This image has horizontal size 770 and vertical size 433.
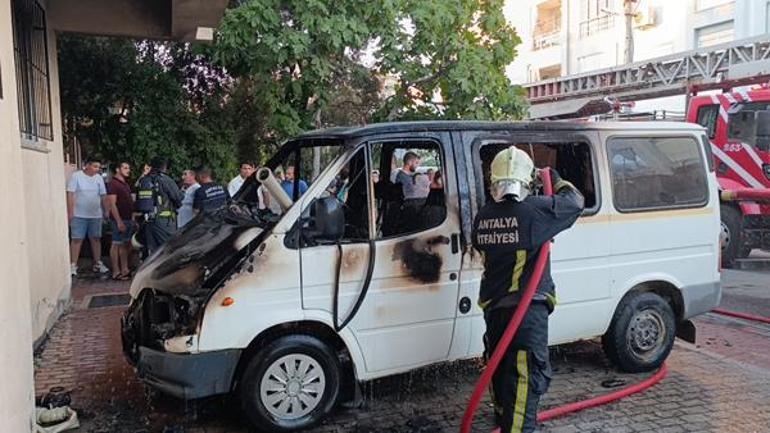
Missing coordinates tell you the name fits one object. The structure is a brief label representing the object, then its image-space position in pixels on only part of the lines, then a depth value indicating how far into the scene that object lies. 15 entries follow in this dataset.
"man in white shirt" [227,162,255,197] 9.05
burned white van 4.06
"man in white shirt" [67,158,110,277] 9.23
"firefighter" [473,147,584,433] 3.66
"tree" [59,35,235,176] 11.69
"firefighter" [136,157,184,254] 8.62
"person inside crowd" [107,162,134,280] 9.45
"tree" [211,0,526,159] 9.11
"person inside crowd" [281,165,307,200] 5.30
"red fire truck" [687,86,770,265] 10.49
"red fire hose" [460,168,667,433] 3.61
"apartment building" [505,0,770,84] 21.41
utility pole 22.47
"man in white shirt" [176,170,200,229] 8.71
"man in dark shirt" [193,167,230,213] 7.86
